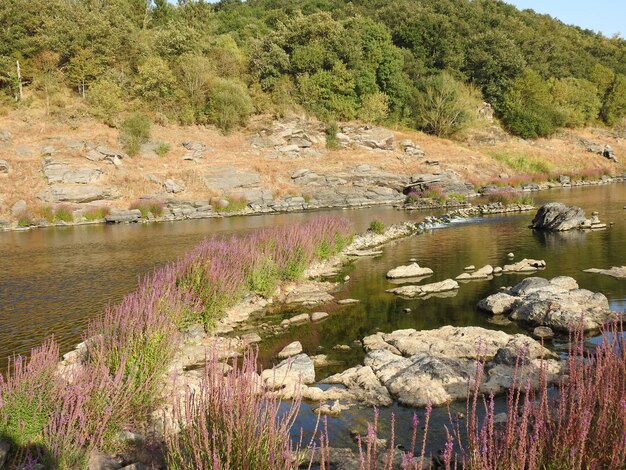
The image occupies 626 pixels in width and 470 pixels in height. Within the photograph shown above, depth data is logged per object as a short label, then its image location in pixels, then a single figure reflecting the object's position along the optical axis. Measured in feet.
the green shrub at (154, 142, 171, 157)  165.89
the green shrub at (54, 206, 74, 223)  128.57
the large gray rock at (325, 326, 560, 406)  27.91
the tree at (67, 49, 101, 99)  185.98
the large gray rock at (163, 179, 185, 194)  150.10
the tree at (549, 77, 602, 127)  284.00
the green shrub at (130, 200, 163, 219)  135.54
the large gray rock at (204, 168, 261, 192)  156.15
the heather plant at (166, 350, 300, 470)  15.08
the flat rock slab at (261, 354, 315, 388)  29.30
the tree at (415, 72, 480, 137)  227.61
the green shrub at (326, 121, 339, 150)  193.67
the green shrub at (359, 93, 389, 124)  218.59
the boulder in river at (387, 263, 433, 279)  59.31
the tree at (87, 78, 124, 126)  171.12
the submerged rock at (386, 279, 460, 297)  51.34
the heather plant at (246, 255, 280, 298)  50.07
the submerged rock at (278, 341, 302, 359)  35.14
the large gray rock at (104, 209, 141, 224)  128.26
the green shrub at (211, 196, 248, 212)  144.36
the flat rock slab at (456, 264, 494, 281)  56.90
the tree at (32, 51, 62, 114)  180.57
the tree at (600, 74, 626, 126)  304.91
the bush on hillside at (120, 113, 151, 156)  160.86
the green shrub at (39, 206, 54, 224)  127.21
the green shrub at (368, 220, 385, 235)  94.07
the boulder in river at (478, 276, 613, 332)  38.58
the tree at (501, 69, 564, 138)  257.96
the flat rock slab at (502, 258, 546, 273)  59.67
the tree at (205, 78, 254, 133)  191.42
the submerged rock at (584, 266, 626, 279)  53.96
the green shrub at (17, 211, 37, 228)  122.11
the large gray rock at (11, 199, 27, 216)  126.07
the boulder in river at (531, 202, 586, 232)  88.02
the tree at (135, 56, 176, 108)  188.65
